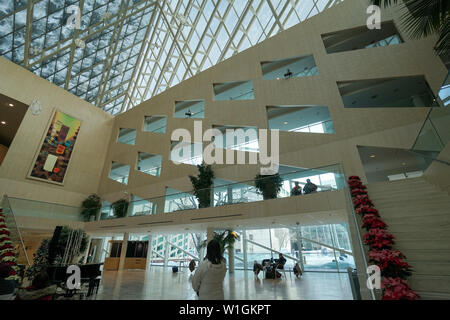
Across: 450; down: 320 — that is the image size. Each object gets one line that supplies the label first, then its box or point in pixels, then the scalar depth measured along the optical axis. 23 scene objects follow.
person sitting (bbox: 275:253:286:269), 10.06
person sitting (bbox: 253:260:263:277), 9.94
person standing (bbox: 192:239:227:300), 2.47
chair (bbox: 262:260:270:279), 9.86
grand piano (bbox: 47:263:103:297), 6.34
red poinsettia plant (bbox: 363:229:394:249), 4.70
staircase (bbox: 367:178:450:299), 4.04
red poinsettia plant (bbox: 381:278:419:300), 3.73
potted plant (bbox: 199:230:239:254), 10.50
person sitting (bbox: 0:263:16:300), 3.75
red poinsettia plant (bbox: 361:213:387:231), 5.17
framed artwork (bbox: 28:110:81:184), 14.60
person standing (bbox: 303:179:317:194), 7.55
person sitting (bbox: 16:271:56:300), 3.55
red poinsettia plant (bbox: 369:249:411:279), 4.13
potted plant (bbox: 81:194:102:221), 13.76
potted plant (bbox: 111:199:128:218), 12.26
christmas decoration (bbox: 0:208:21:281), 6.22
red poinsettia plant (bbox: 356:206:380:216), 5.68
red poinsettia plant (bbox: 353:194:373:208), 6.10
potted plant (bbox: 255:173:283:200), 8.20
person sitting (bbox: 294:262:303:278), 9.70
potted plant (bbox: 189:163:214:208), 12.04
